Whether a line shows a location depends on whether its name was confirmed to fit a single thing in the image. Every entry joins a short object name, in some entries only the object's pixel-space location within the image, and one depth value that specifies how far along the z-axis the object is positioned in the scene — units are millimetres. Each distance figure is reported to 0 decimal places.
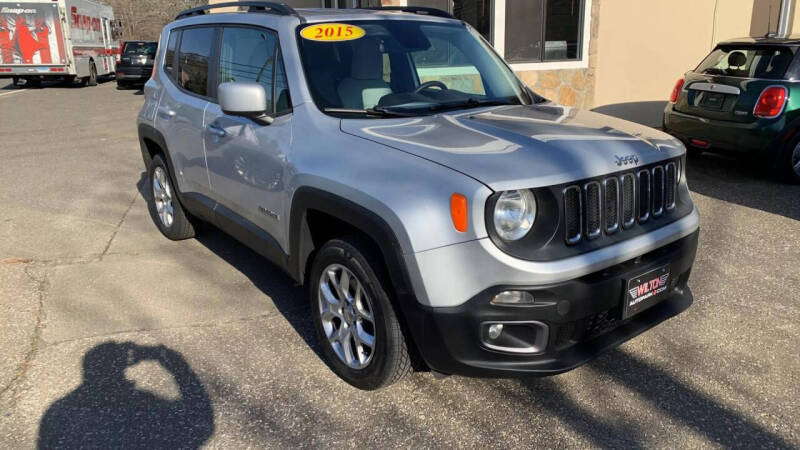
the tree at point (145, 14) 52125
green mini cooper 6902
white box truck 20359
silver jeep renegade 2586
